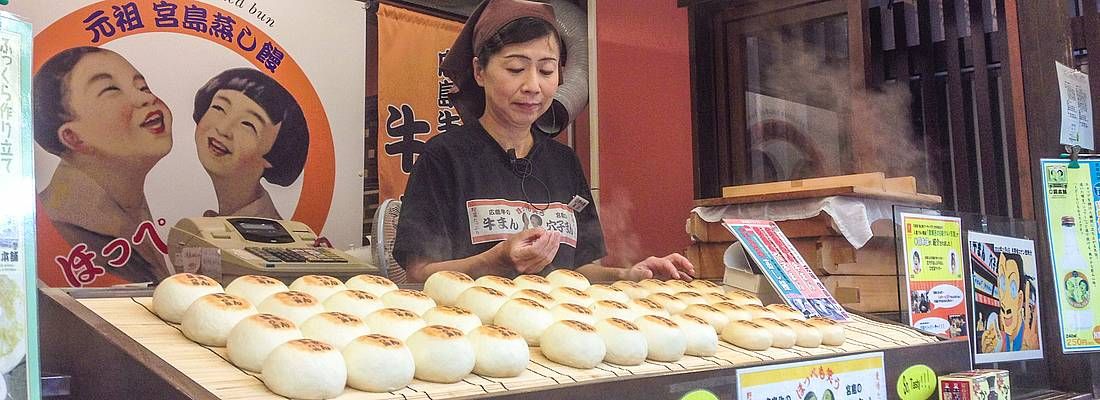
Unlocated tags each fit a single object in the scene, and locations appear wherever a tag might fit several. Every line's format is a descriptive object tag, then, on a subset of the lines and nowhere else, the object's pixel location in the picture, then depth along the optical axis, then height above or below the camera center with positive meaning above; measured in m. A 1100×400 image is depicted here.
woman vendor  2.42 +0.21
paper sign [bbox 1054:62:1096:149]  2.33 +0.30
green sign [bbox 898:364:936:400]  1.54 -0.29
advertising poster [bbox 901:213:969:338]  1.87 -0.12
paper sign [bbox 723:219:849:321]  1.79 -0.09
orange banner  4.29 +0.75
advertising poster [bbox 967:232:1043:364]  2.01 -0.20
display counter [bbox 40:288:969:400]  0.84 -0.12
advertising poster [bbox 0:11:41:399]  0.64 +0.03
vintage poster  3.49 +0.58
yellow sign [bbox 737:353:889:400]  1.23 -0.23
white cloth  2.54 +0.05
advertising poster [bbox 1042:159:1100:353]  2.26 -0.05
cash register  2.96 +0.01
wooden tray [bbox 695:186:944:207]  2.56 +0.09
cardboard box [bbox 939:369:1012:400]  1.60 -0.31
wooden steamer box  2.45 -0.04
